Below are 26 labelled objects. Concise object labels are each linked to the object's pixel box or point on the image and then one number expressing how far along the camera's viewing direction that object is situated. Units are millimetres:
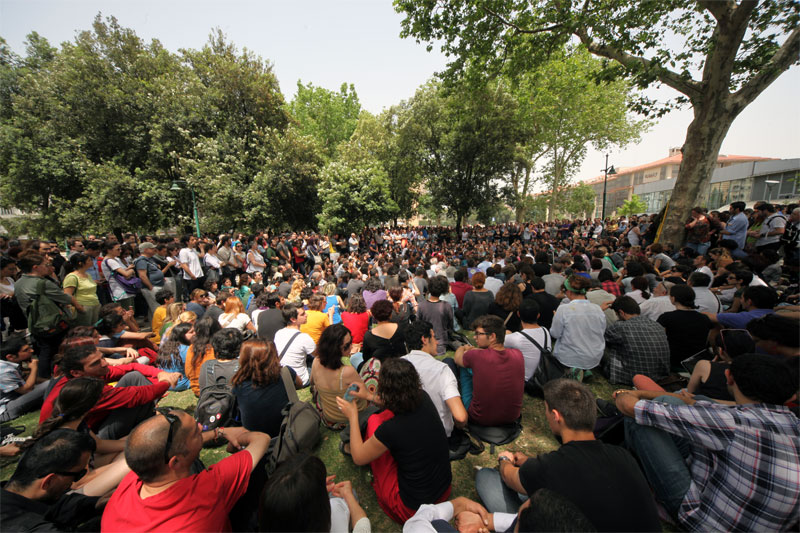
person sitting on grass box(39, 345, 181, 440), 2695
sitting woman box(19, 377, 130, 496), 2104
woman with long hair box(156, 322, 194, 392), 4195
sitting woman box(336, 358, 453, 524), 2020
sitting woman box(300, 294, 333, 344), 4605
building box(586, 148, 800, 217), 25500
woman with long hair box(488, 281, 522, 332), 4555
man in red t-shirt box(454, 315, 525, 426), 2932
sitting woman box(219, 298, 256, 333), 4859
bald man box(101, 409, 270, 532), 1504
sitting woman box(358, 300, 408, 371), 3729
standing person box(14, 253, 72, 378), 4191
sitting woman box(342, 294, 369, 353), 5031
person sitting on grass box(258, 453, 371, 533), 1336
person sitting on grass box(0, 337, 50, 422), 3797
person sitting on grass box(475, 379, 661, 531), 1515
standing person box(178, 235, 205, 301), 7684
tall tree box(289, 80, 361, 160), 29125
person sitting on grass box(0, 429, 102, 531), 1662
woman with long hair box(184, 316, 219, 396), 3766
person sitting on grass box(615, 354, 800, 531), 1801
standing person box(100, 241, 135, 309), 6035
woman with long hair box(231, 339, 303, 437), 2715
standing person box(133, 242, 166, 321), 6355
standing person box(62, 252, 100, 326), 4777
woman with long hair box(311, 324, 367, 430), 3018
